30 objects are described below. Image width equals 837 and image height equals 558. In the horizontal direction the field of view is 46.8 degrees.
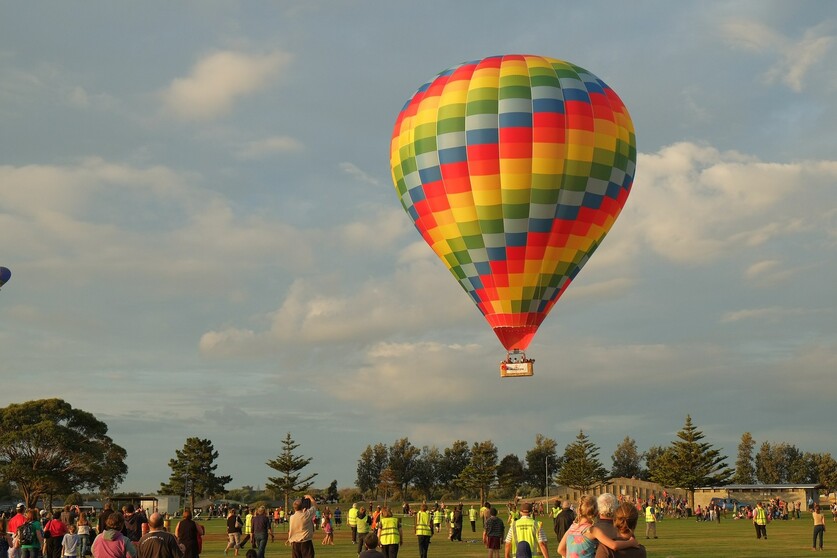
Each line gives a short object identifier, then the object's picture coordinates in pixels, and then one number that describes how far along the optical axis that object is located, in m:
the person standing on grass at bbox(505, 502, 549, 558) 15.41
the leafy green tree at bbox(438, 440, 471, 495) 131.38
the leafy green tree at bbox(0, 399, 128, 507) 72.94
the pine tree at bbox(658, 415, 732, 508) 92.62
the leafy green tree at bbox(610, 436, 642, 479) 155.36
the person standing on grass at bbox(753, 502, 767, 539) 34.81
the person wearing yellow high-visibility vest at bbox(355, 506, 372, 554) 25.30
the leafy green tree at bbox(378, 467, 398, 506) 131.12
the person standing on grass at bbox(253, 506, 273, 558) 21.36
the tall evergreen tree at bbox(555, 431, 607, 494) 104.62
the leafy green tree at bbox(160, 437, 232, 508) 103.25
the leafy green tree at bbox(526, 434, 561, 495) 133.62
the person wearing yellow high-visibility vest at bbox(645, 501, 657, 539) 36.47
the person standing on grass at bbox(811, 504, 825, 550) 28.32
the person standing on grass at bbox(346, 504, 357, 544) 33.02
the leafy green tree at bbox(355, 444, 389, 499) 140.50
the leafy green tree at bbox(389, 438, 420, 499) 132.12
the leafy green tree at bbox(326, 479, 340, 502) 121.32
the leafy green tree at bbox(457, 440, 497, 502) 110.81
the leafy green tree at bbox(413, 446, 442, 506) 132.25
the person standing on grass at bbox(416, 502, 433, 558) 23.43
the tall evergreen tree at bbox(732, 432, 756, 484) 154.88
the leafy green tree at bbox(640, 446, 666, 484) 146.25
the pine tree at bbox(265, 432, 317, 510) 108.62
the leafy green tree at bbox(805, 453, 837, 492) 132.90
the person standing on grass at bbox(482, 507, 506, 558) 20.69
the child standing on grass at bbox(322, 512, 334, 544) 34.00
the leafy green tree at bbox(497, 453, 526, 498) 115.62
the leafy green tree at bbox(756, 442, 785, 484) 155.88
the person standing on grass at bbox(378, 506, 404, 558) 19.44
